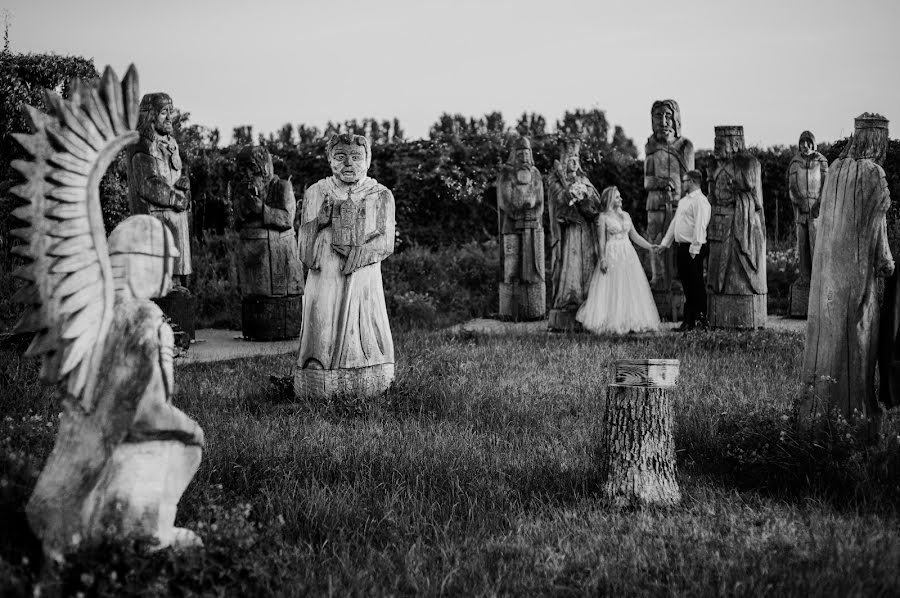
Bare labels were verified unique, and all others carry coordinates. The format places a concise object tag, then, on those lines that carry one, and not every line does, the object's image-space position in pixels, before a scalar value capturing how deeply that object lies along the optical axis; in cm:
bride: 1273
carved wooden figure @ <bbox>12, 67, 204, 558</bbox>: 374
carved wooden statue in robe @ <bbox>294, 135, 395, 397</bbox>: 782
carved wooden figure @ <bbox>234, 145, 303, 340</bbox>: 1248
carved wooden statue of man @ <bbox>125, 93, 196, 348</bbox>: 1078
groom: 1250
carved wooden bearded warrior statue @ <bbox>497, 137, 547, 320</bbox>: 1480
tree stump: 540
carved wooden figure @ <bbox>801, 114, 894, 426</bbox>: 580
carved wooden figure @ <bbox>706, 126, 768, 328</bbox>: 1246
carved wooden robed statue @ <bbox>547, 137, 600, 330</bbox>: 1318
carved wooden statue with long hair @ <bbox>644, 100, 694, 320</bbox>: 1453
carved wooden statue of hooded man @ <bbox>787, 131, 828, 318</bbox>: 1444
